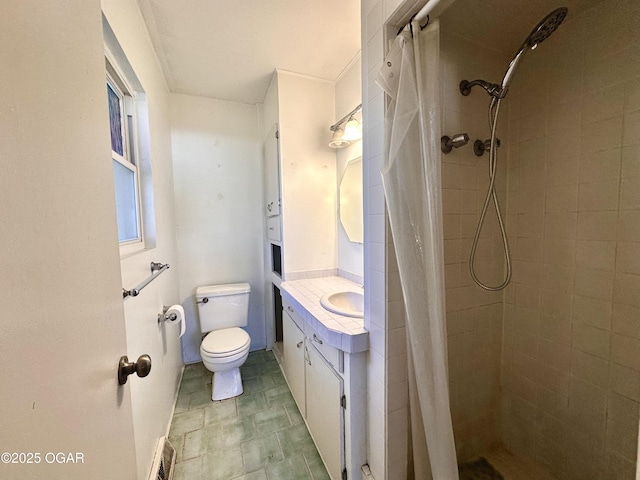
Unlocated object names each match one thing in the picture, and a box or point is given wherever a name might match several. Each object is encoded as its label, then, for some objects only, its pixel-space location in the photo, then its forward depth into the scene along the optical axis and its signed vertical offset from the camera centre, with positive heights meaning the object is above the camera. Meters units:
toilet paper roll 1.60 -0.58
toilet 1.87 -0.92
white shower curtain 0.89 +0.00
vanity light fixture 1.70 +0.65
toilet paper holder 1.51 -0.57
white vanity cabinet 1.12 -0.90
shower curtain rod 0.80 +0.71
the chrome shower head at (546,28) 0.79 +0.65
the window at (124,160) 1.25 +0.35
